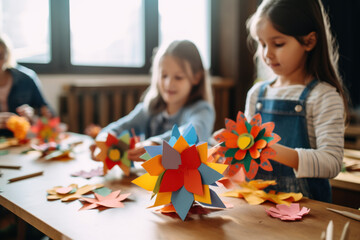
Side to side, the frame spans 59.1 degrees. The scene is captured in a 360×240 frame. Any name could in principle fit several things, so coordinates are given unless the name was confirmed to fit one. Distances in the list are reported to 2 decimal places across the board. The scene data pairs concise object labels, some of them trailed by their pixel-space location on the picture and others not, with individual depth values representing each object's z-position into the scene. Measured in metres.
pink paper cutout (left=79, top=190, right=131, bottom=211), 0.61
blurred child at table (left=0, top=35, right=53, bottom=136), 1.66
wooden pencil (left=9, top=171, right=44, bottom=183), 0.79
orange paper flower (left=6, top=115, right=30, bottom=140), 1.26
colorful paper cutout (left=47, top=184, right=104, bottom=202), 0.66
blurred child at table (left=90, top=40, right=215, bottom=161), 1.31
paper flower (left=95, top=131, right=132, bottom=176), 0.84
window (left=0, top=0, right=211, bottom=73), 2.25
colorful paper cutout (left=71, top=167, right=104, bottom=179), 0.83
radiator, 2.40
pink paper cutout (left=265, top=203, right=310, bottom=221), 0.56
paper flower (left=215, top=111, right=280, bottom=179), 0.65
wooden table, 0.50
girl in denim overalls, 0.91
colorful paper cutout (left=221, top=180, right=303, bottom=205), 0.64
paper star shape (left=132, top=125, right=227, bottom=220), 0.57
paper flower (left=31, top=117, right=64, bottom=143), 1.28
